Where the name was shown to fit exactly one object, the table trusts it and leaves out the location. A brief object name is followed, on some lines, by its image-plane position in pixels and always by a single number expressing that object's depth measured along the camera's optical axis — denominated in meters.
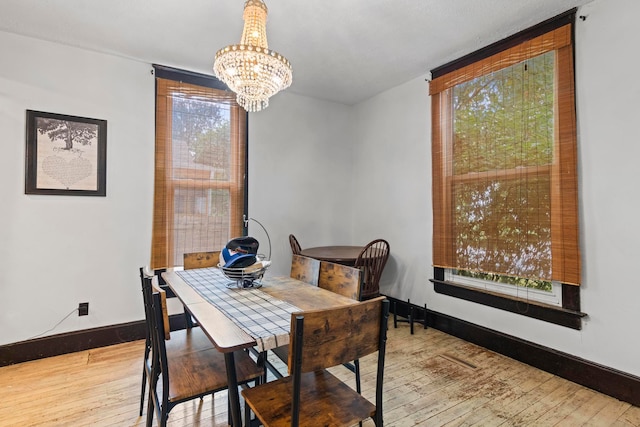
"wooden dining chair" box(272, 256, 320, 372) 2.12
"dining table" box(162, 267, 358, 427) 1.18
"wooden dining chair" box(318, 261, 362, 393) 1.76
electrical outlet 2.77
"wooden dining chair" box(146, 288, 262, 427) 1.33
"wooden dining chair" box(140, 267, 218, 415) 1.49
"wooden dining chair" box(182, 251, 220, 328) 2.53
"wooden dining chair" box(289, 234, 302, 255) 3.44
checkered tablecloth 1.19
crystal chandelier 1.84
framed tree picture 2.62
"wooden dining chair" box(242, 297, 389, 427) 1.01
